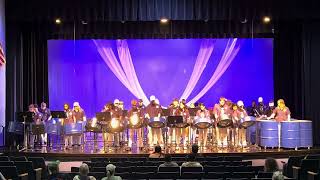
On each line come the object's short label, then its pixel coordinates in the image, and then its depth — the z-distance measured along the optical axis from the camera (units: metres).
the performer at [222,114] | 16.02
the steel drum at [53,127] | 15.86
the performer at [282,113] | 15.66
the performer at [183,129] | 16.08
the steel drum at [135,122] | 15.45
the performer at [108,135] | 16.08
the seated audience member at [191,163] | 9.53
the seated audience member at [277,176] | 6.82
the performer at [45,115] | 16.94
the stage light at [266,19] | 17.01
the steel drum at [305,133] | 15.61
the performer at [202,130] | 15.92
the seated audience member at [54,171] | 7.53
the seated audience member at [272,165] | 8.06
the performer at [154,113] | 16.17
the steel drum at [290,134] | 15.52
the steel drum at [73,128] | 15.64
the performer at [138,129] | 15.81
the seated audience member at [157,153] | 11.32
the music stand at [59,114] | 15.68
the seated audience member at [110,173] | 7.59
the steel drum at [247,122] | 15.25
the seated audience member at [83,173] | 7.34
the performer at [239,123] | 15.70
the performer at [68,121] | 16.31
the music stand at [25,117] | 15.48
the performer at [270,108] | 18.19
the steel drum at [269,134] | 15.62
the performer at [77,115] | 16.61
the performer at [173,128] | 16.22
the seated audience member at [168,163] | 9.60
